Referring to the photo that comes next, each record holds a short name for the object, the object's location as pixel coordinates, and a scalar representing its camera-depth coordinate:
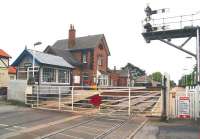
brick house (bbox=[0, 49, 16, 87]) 23.38
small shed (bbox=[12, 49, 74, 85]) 13.74
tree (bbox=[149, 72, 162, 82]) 79.10
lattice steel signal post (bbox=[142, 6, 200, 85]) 13.58
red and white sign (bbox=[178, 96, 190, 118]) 8.11
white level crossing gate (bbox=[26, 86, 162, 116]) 9.85
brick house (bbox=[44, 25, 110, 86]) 26.53
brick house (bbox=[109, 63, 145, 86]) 31.46
